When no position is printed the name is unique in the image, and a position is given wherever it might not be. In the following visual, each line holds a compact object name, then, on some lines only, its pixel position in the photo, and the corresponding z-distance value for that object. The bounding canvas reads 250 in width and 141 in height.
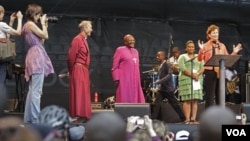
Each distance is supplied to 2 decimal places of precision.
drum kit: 19.17
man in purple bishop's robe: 15.36
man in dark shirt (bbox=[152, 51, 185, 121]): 17.12
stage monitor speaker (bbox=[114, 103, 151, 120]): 12.51
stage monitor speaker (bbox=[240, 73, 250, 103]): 20.44
